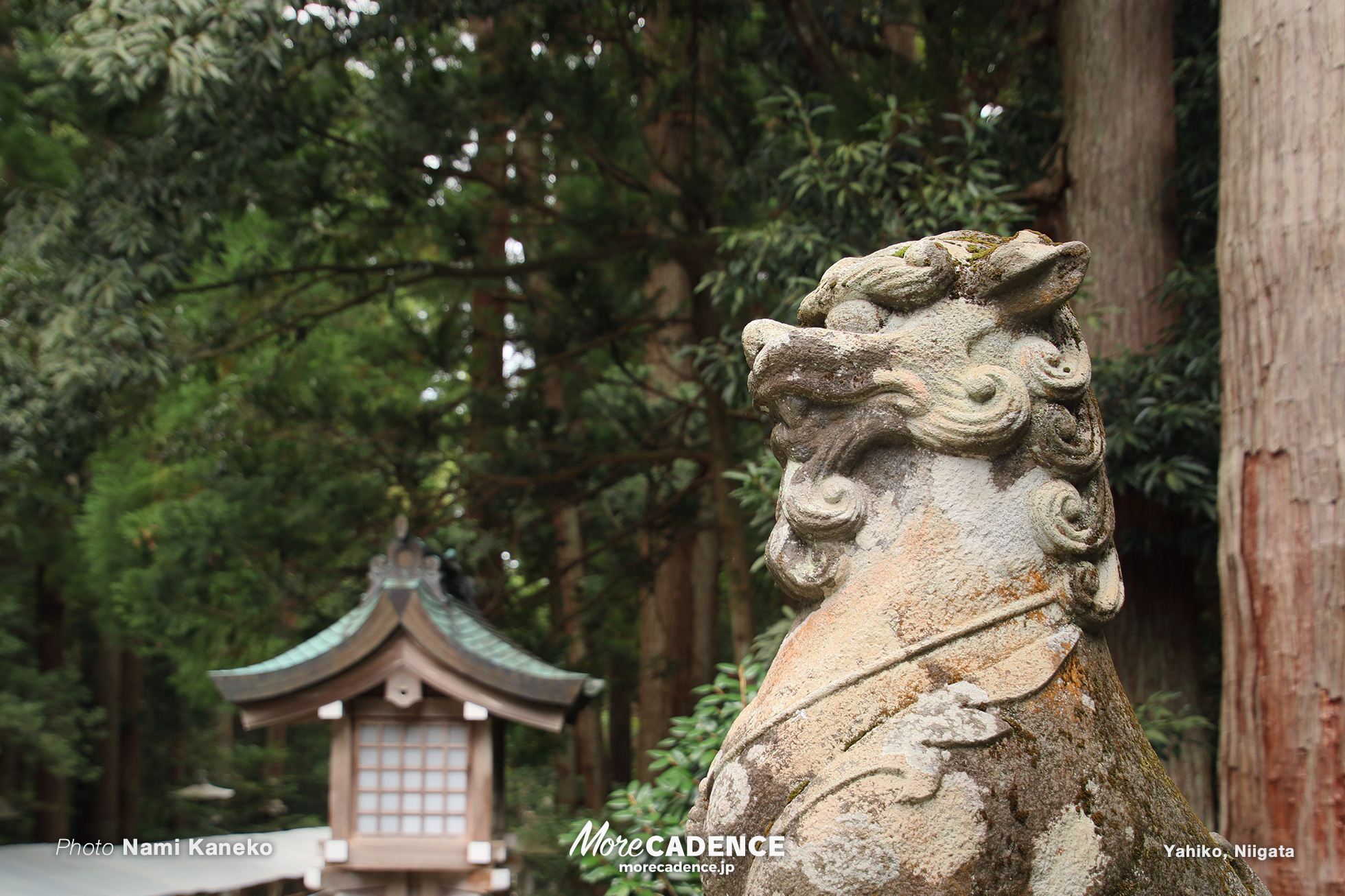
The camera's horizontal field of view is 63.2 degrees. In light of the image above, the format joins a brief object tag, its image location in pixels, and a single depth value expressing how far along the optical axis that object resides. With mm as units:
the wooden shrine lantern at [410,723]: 3979
